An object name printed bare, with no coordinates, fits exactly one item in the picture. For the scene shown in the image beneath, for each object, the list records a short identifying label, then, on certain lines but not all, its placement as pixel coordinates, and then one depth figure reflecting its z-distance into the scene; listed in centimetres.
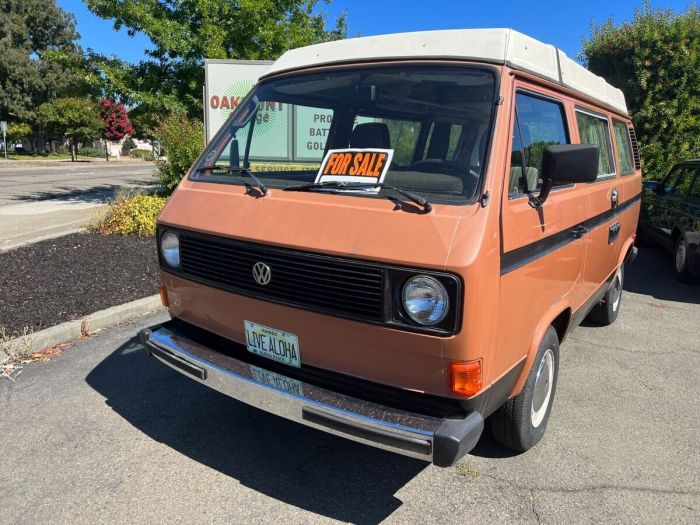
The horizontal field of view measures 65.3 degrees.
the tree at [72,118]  4566
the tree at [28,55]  4638
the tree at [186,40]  1030
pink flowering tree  5712
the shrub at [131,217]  851
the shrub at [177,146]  914
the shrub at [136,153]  6657
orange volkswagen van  236
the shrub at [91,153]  5797
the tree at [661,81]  1082
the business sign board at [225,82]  924
